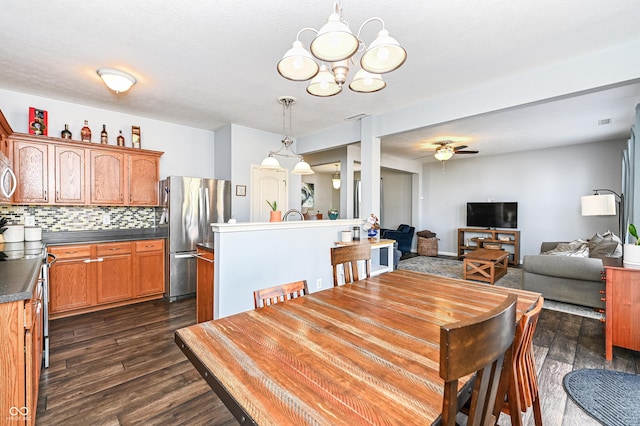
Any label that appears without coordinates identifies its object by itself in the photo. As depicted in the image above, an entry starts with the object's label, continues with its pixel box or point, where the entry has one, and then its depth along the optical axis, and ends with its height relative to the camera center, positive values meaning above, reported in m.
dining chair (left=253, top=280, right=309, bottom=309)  1.63 -0.48
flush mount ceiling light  2.90 +1.34
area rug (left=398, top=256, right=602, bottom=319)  3.74 -1.22
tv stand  6.75 -0.68
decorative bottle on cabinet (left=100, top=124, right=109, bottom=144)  3.97 +1.03
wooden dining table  0.79 -0.53
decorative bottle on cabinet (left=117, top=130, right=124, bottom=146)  4.09 +1.00
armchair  7.89 -0.66
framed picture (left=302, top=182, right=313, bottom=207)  9.63 +0.57
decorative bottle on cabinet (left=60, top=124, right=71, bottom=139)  3.68 +0.98
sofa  3.70 -0.82
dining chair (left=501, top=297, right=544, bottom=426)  1.12 -0.74
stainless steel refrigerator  4.12 -0.15
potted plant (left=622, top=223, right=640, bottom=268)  2.50 -0.37
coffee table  4.98 -0.99
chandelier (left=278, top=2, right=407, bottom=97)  1.41 +0.83
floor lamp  3.63 +0.08
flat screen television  6.94 -0.09
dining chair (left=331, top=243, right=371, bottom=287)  2.12 -0.34
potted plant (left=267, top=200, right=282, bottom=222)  3.52 -0.05
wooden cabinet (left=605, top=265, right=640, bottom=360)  2.47 -0.84
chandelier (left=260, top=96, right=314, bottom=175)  3.59 +0.61
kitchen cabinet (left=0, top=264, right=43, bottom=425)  1.37 -0.72
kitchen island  2.85 -0.51
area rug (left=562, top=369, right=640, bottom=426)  1.82 -1.27
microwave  2.28 +0.26
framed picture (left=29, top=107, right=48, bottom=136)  3.49 +1.09
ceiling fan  5.55 +1.16
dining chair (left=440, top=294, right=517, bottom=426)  0.65 -0.34
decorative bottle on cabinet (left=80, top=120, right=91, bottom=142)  3.83 +1.02
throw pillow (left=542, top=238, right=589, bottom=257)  4.06 -0.59
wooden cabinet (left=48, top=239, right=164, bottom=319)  3.41 -0.81
